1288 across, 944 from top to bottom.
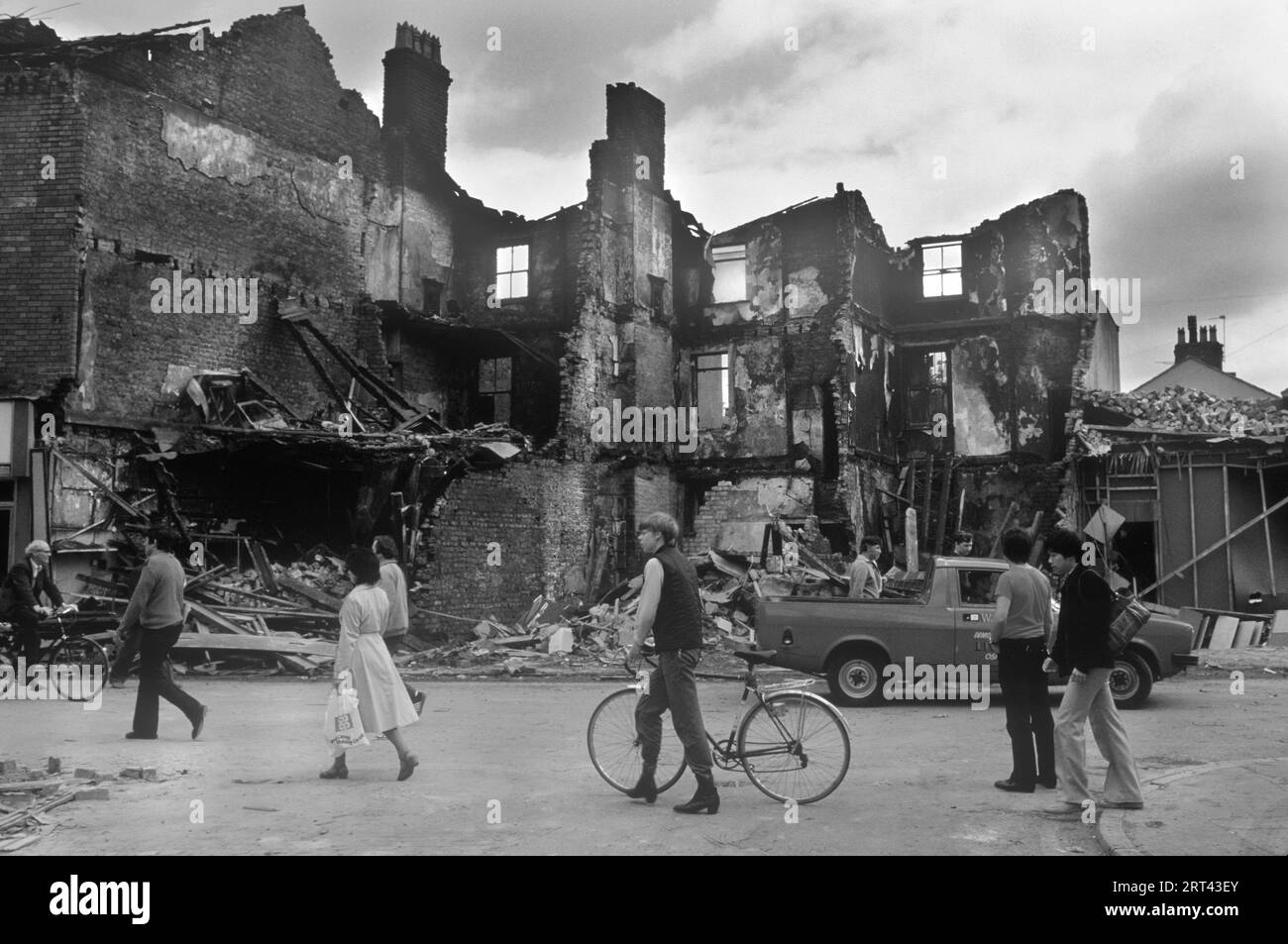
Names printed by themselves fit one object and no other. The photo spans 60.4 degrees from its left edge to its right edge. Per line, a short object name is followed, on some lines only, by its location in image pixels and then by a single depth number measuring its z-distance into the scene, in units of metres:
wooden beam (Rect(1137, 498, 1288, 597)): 20.56
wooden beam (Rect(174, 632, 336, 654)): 16.31
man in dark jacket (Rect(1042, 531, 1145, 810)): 6.96
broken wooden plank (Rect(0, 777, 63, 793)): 7.27
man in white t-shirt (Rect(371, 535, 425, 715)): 9.62
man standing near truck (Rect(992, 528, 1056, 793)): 7.65
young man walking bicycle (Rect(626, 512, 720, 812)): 6.96
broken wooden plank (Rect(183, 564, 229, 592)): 17.58
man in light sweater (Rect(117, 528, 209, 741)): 9.56
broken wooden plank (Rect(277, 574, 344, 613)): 18.36
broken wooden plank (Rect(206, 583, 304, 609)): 17.98
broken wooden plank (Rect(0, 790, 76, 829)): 6.42
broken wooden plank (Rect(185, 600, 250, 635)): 16.91
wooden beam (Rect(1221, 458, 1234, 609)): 21.97
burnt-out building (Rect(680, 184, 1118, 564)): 25.93
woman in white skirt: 7.90
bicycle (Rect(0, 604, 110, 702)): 13.51
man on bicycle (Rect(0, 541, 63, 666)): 13.31
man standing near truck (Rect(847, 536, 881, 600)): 14.25
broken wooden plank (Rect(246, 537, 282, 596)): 18.56
